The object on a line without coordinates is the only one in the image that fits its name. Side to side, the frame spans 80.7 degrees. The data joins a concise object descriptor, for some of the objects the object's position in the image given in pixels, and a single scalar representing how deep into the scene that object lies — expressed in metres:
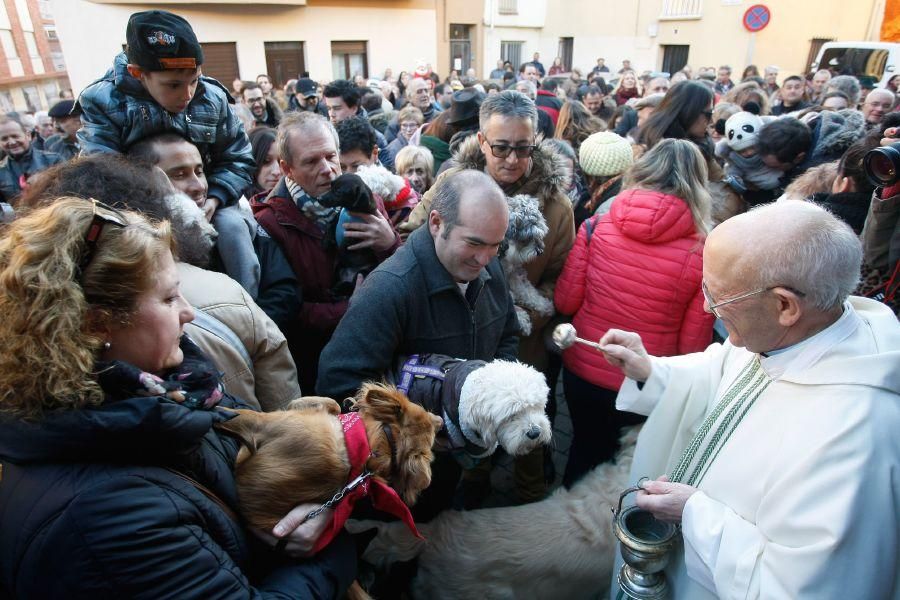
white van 12.12
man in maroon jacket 2.73
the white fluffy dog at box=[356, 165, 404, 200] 3.14
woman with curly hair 1.03
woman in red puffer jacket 2.66
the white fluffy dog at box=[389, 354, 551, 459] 1.95
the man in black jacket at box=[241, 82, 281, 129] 7.27
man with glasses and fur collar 3.03
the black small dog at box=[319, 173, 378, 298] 2.57
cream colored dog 2.39
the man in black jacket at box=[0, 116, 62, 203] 5.70
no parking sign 13.34
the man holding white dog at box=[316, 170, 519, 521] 2.17
